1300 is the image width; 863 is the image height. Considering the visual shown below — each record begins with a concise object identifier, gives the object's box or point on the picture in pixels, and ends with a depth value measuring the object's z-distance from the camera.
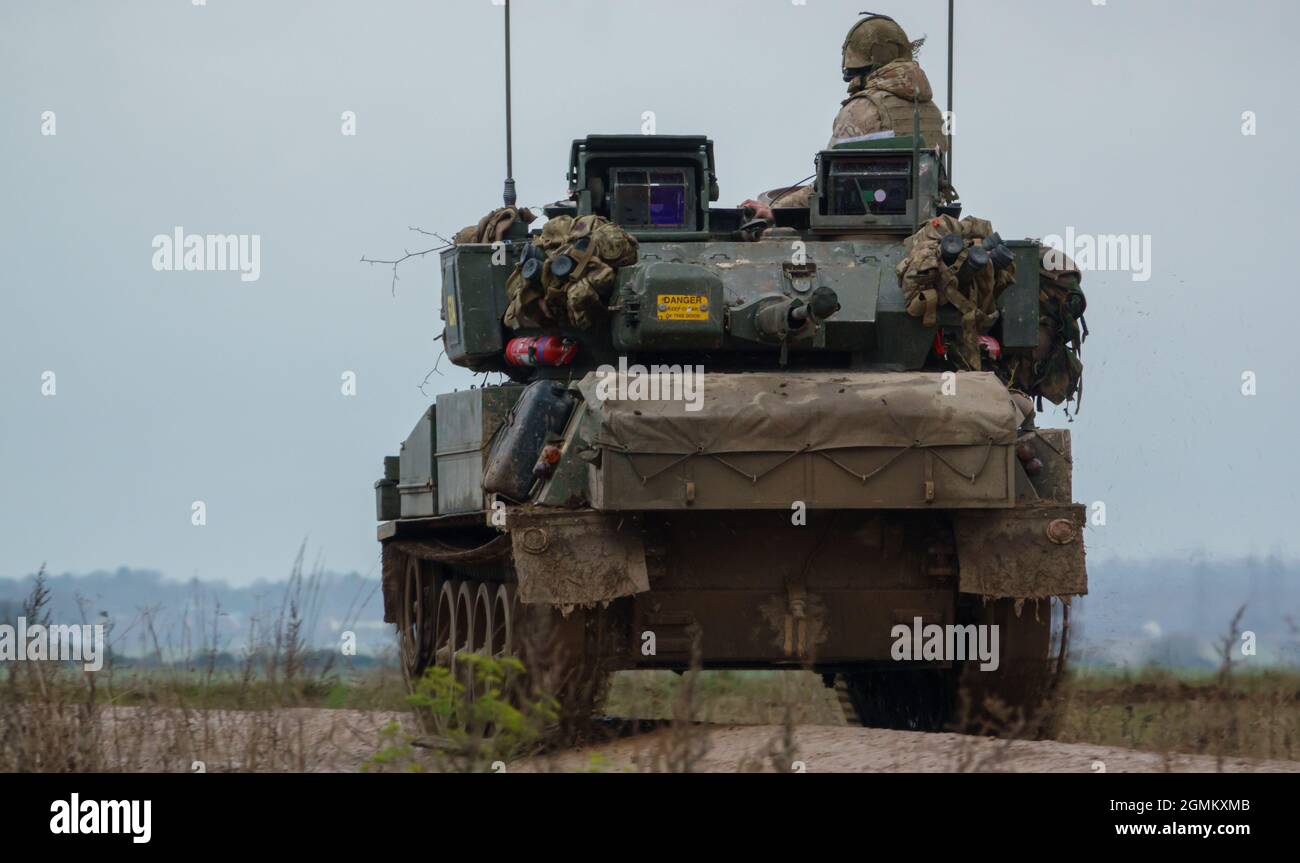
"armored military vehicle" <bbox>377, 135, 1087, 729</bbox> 11.12
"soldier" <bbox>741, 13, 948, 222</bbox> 15.34
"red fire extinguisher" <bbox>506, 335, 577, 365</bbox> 12.82
